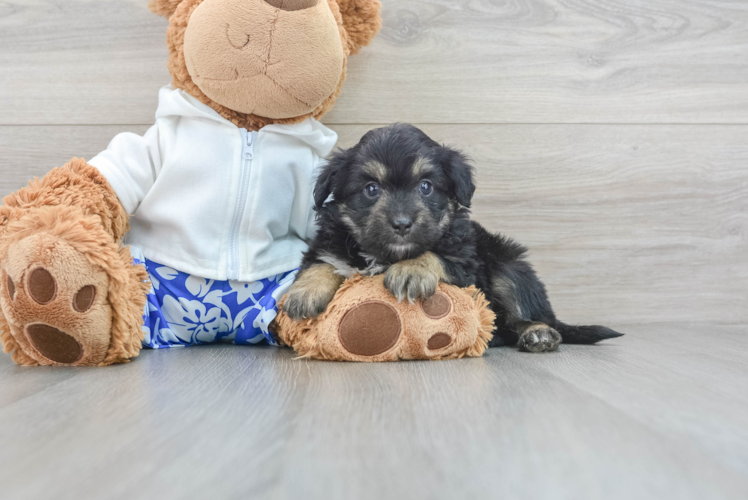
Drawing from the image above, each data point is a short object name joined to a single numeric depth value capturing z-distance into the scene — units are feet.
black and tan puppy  1.43
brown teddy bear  1.37
